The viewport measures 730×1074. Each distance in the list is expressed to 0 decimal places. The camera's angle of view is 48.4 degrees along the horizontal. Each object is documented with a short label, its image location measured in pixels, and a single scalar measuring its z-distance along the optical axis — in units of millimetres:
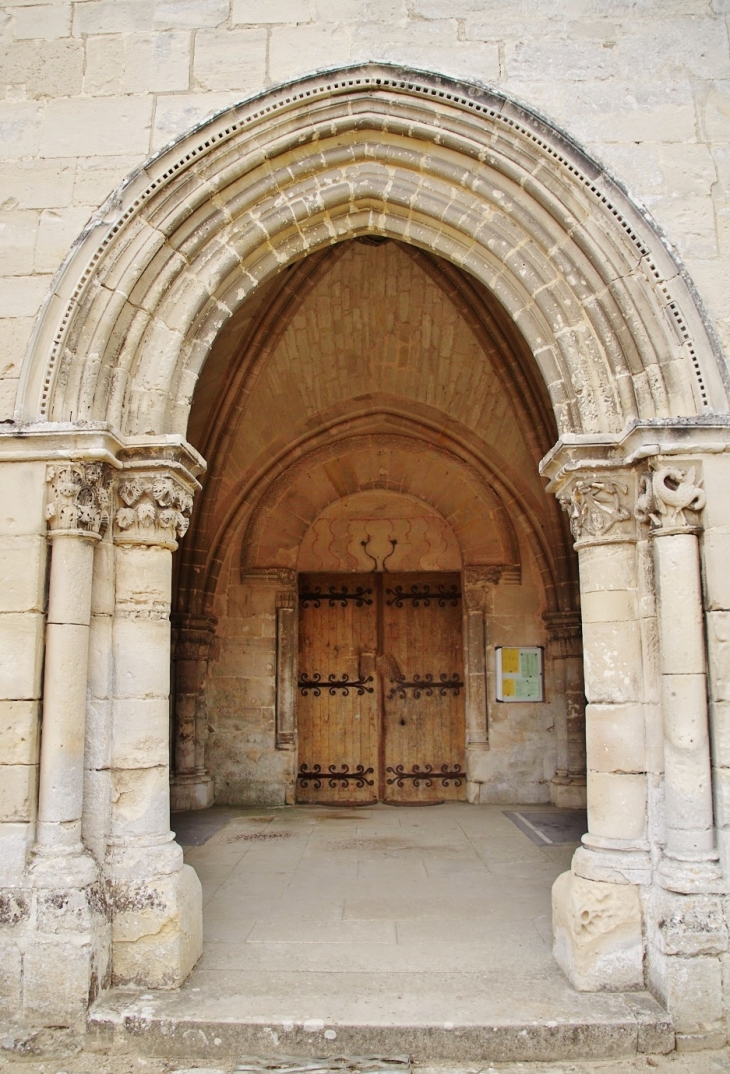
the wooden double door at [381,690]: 7492
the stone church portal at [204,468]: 3277
